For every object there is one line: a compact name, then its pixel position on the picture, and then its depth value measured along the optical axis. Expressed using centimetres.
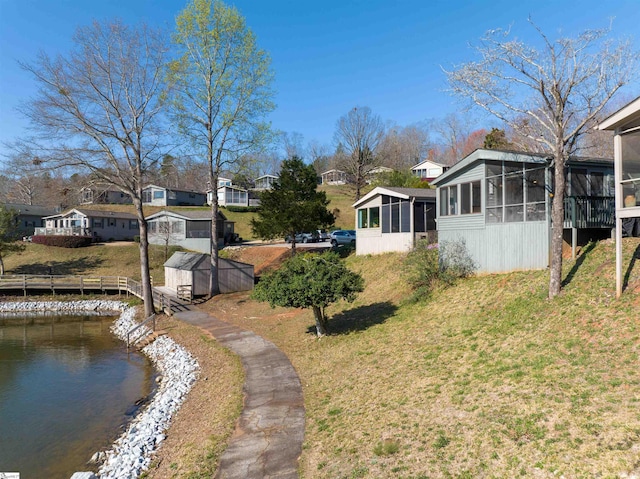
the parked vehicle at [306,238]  4273
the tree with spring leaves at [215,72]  2152
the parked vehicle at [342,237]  3697
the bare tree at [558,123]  1065
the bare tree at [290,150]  8938
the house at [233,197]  6291
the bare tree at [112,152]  1754
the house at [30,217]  4847
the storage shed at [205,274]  2408
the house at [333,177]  8053
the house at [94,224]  4235
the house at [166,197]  5722
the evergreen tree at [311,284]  1253
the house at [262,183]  7244
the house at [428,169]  6438
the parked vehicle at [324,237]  4481
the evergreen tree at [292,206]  2700
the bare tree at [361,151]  4953
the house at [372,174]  5331
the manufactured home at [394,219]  2289
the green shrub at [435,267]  1505
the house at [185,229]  3999
